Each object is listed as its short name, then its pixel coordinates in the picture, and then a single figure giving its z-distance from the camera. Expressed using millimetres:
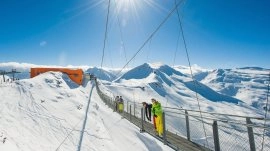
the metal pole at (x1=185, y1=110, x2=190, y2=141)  5841
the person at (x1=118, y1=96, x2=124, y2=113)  14943
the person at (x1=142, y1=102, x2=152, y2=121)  8134
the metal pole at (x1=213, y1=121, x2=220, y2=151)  4244
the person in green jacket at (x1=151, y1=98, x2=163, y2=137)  6648
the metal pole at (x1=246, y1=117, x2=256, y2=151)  3511
